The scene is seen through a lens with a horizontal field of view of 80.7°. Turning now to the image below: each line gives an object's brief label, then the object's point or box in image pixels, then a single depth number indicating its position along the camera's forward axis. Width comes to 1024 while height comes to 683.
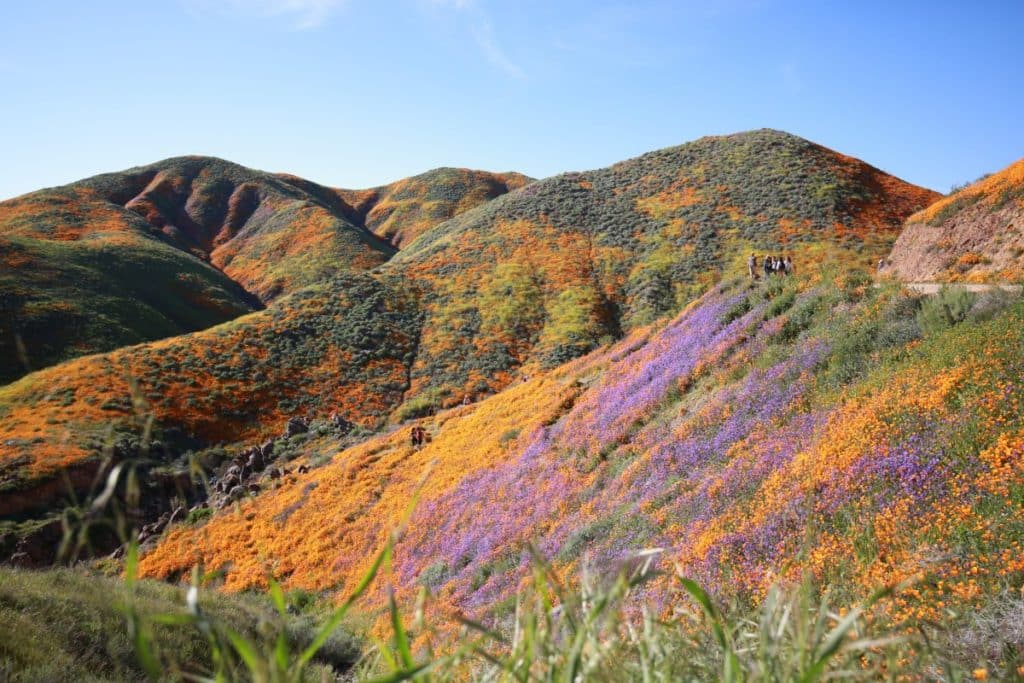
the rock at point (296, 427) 33.06
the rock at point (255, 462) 28.70
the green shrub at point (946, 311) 9.62
